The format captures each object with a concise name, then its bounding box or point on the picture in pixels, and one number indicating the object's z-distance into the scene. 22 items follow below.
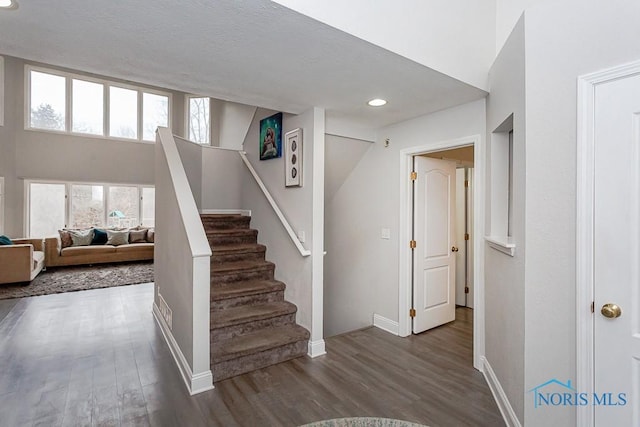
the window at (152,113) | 8.88
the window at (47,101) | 7.55
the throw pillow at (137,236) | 7.88
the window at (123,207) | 8.44
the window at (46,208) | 7.61
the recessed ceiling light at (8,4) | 1.49
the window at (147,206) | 8.89
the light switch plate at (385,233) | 3.74
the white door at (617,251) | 1.49
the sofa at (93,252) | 6.73
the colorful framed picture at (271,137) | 3.66
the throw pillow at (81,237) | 7.18
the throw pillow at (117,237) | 7.58
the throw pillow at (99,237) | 7.52
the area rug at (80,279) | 5.08
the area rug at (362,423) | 2.04
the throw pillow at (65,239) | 7.05
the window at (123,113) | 8.46
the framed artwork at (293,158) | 3.25
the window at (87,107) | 8.01
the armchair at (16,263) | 5.16
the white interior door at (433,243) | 3.58
